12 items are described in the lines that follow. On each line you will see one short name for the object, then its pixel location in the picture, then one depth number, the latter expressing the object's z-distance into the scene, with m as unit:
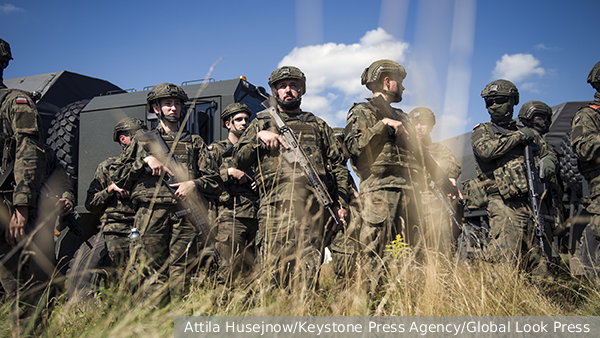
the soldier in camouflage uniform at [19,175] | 2.39
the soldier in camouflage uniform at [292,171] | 2.88
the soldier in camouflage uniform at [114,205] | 4.27
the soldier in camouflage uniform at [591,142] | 3.28
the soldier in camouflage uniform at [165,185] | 3.21
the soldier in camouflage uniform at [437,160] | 4.72
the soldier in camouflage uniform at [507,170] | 3.48
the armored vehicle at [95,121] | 4.87
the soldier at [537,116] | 4.88
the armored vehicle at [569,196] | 4.39
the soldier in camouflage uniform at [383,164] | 3.14
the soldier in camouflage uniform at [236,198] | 4.48
